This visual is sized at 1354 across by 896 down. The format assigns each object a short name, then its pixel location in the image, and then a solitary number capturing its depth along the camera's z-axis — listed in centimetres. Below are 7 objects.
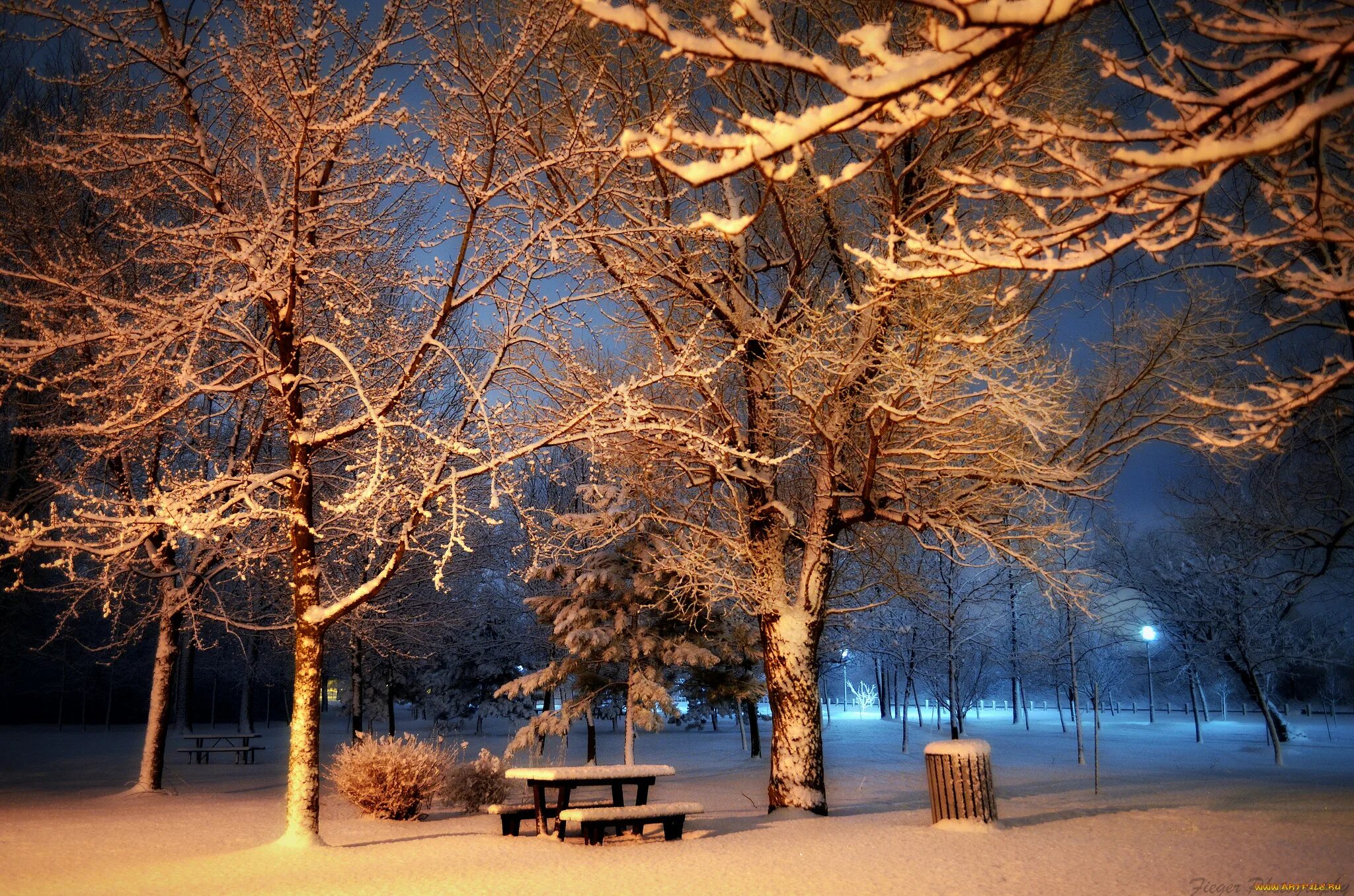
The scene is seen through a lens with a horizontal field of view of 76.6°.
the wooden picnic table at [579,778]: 872
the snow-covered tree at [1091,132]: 262
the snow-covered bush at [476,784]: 1258
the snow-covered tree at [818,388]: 941
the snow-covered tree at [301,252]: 791
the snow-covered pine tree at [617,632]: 1761
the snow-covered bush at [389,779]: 1113
